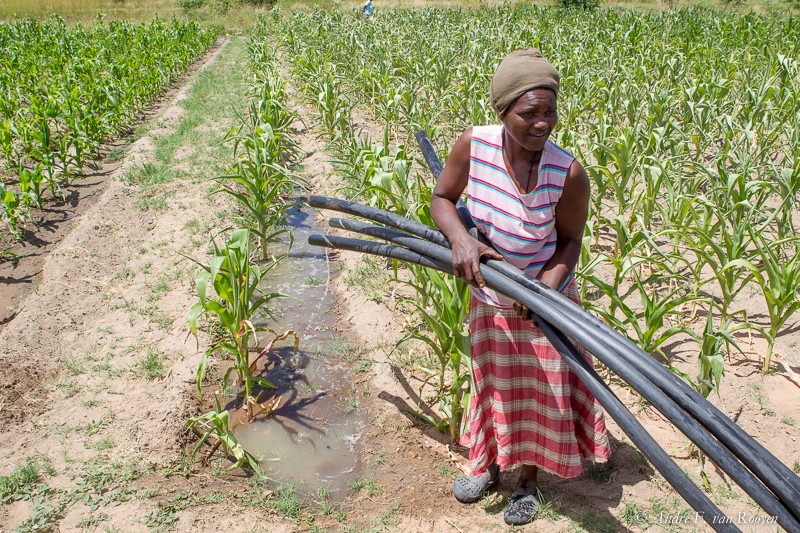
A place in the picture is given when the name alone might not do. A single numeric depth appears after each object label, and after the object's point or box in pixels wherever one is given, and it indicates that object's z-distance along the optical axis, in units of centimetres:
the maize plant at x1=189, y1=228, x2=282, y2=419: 288
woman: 167
